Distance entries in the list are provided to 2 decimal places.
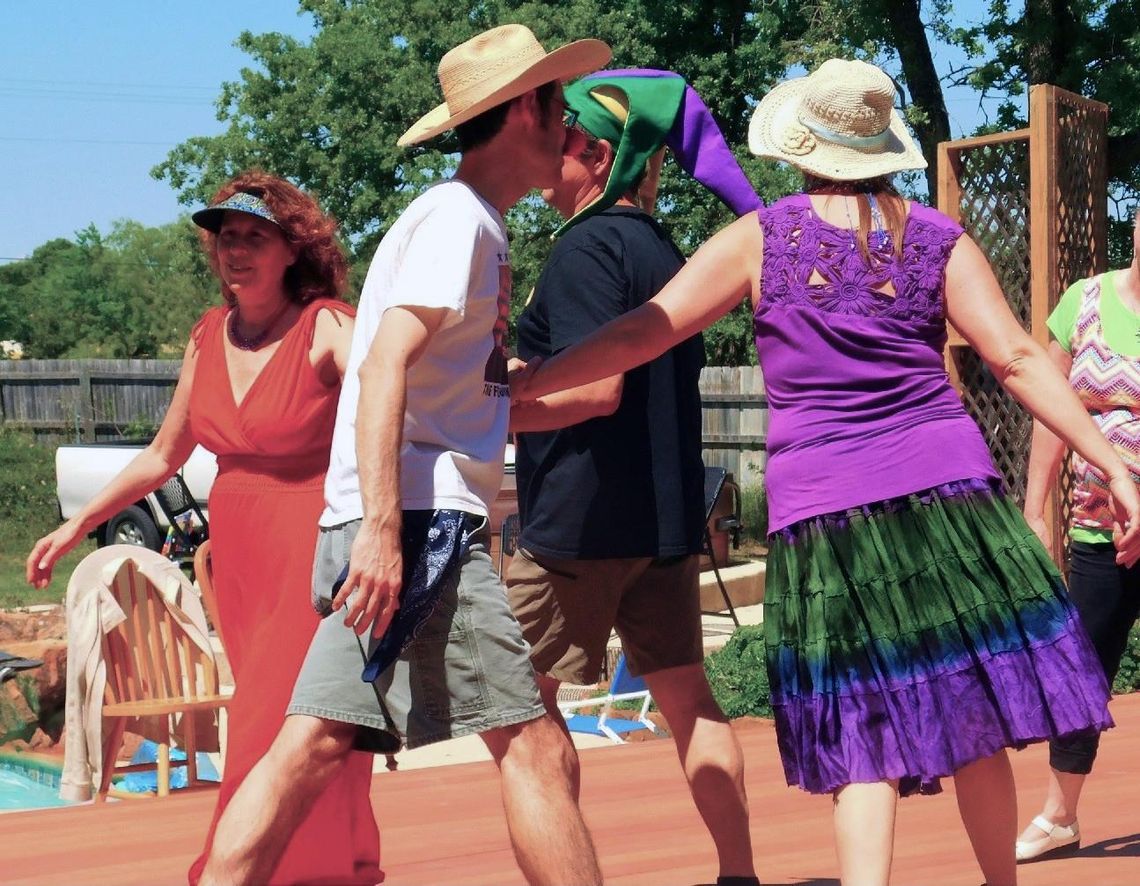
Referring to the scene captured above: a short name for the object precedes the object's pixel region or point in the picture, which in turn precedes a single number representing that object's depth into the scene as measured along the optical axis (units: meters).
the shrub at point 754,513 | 19.19
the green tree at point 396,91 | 22.53
